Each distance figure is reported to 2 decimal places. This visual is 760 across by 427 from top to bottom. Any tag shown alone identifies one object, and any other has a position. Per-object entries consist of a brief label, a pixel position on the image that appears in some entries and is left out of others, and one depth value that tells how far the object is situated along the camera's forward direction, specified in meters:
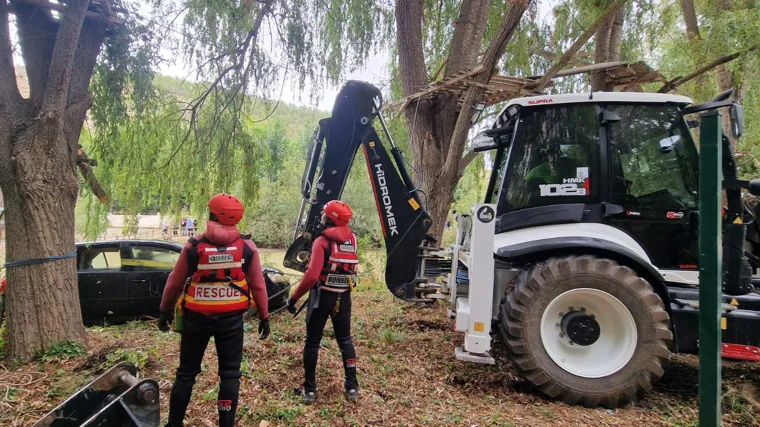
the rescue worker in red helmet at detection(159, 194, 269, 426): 2.85
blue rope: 3.99
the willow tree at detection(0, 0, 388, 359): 3.98
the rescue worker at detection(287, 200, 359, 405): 3.60
